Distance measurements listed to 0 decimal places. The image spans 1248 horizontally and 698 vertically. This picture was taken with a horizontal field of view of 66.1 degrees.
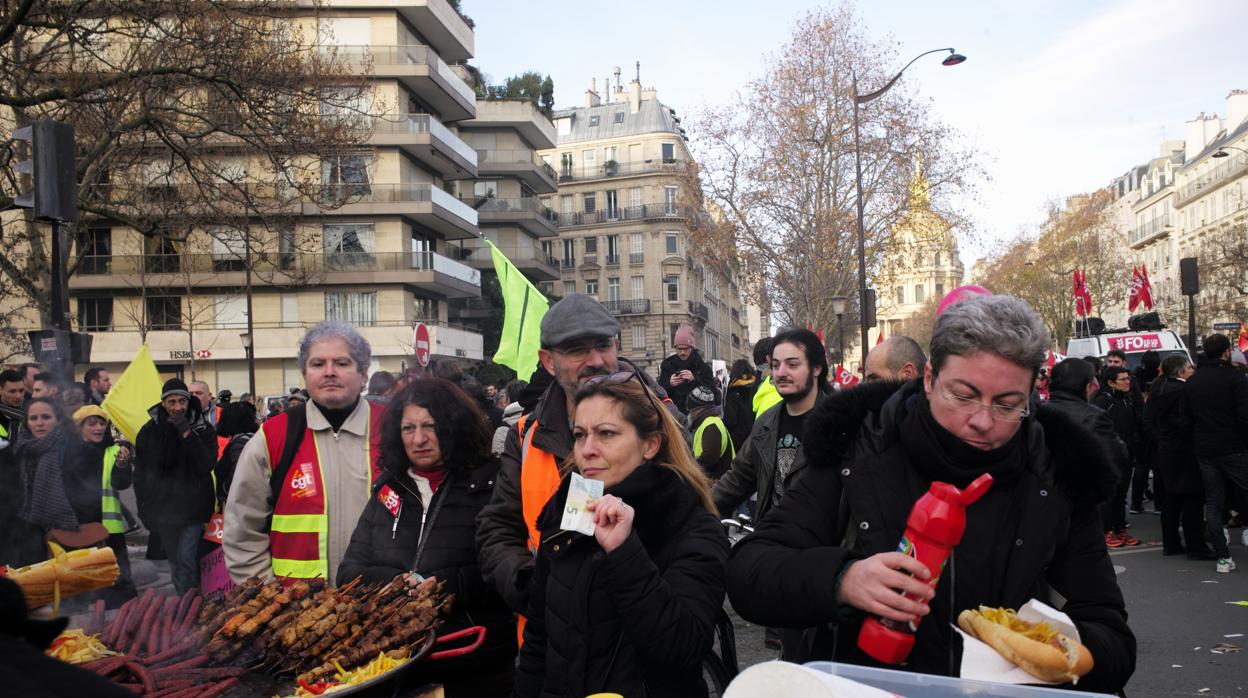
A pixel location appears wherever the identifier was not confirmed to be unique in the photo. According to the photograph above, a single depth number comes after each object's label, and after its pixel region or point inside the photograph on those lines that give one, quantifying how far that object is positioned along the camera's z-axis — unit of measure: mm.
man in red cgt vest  4113
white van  20047
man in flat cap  3426
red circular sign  13078
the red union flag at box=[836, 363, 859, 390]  17359
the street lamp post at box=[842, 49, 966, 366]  23891
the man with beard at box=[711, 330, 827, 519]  5105
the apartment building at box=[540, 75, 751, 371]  80500
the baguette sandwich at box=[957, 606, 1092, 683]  1857
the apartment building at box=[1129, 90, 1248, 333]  46781
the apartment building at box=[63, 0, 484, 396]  43969
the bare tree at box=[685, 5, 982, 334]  34938
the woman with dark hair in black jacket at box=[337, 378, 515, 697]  3785
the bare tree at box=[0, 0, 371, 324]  13930
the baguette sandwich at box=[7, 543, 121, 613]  2965
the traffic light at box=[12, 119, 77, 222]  7613
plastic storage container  1834
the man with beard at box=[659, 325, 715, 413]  11281
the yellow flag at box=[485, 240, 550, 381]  7109
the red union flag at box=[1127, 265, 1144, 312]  27297
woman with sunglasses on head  2680
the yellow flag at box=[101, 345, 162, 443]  7254
